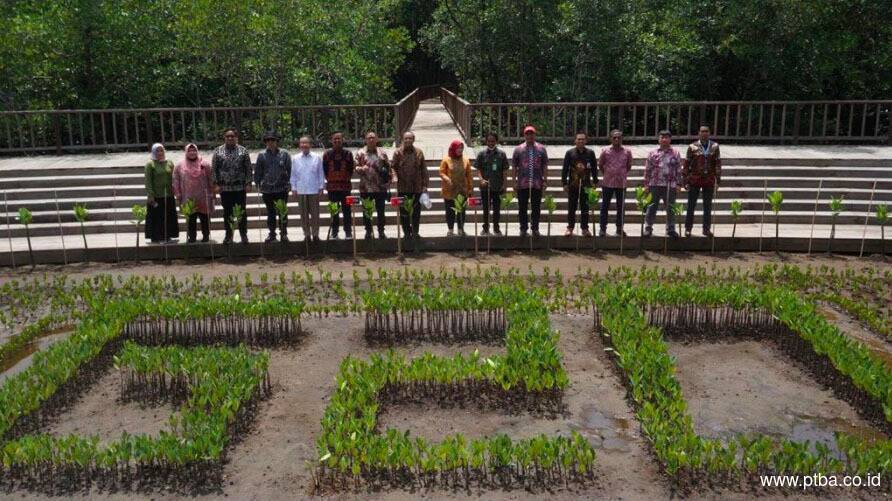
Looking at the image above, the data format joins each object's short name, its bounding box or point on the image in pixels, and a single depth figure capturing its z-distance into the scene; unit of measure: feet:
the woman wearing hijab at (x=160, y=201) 41.09
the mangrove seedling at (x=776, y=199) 39.37
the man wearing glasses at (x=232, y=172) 40.66
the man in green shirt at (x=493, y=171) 41.47
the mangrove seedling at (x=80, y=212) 39.14
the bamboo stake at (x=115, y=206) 45.71
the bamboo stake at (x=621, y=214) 40.93
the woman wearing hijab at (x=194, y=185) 40.78
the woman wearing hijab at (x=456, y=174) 41.63
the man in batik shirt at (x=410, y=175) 41.32
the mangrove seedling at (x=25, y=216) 38.50
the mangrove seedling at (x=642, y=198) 39.27
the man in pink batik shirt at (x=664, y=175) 41.09
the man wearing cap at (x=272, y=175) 40.96
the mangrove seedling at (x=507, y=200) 39.96
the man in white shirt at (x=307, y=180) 41.14
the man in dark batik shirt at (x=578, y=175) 41.32
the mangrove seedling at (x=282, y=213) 39.89
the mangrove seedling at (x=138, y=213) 38.66
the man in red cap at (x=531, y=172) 41.45
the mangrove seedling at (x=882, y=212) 37.65
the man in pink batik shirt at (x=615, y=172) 41.09
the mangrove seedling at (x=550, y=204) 39.29
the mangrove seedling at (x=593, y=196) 39.04
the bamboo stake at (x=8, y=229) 39.75
